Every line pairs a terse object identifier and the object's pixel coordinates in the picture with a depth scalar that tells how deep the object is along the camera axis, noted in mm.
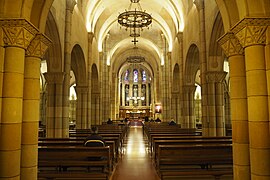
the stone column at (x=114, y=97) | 42025
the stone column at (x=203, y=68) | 12984
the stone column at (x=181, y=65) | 19744
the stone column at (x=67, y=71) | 13207
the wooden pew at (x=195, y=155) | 7488
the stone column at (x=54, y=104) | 12906
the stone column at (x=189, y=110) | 19703
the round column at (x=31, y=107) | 5777
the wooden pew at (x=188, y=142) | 8984
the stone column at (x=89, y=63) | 19516
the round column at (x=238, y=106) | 5859
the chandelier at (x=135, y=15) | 17906
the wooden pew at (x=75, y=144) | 8691
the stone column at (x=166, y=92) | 29594
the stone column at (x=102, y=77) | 26725
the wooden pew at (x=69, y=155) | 7004
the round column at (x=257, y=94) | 5238
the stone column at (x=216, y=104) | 12695
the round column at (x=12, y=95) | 5204
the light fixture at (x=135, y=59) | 33431
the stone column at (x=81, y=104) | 18969
